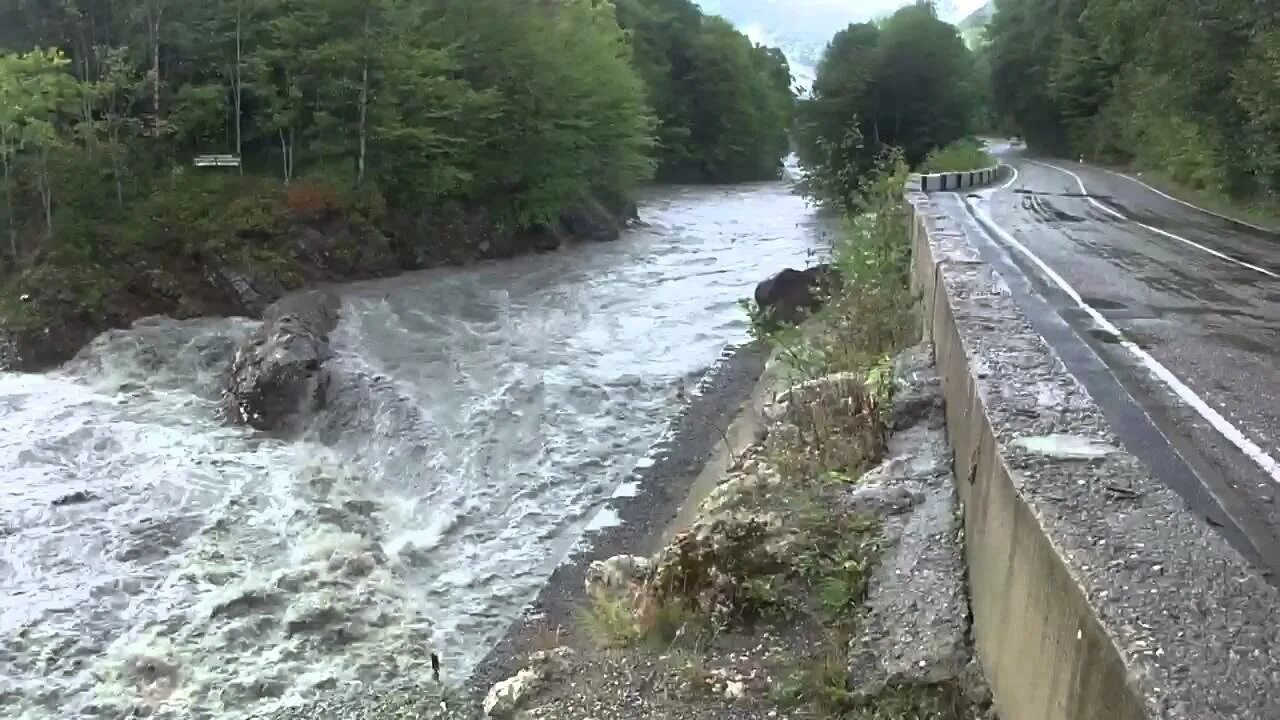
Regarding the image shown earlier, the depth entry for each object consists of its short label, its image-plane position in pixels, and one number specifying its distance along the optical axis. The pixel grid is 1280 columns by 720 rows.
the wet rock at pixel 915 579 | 4.32
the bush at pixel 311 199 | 26.20
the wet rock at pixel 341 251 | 25.53
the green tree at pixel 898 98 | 38.72
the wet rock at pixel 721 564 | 5.81
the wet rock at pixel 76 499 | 12.40
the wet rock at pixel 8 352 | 19.00
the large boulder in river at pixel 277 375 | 15.98
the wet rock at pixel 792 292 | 18.23
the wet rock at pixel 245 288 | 23.02
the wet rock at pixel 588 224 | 34.25
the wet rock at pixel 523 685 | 5.82
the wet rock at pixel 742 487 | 6.88
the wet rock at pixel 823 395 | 7.80
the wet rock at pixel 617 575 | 7.21
